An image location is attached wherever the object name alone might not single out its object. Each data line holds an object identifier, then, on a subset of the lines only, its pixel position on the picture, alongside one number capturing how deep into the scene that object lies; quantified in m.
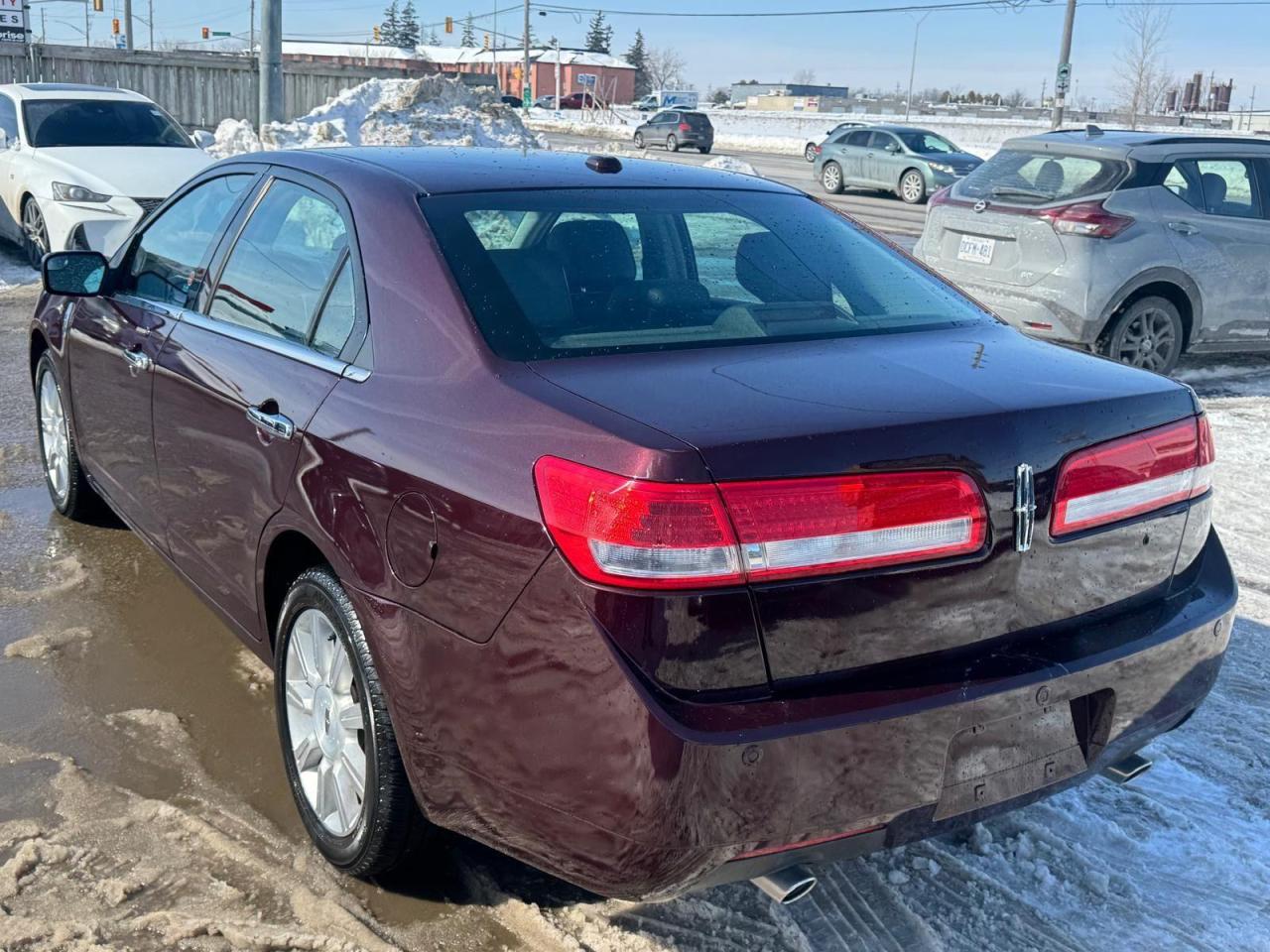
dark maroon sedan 2.20
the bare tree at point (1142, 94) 37.69
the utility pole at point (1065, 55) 30.80
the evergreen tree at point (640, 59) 128.00
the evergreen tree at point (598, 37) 145.00
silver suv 8.07
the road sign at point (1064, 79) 31.55
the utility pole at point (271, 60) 14.93
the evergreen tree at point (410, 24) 151.12
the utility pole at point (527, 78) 66.06
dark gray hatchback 43.22
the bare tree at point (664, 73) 133.27
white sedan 11.11
